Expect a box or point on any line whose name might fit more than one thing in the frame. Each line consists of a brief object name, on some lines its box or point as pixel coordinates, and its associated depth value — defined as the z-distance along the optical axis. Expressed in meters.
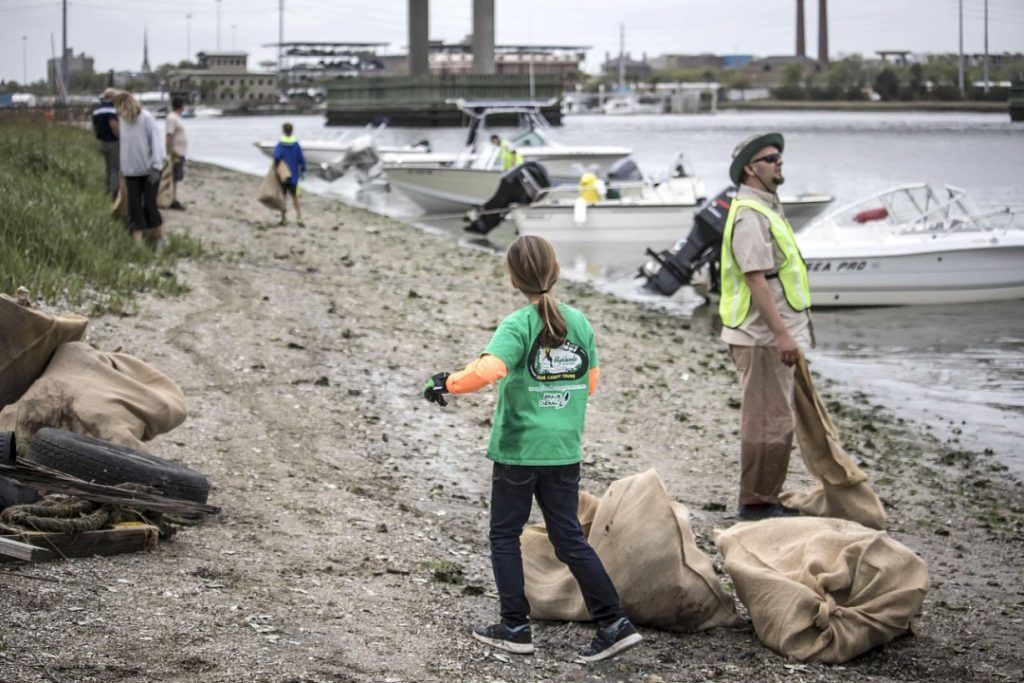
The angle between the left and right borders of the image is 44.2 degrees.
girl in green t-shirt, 4.46
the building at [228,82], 177.25
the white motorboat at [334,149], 40.75
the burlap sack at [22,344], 5.91
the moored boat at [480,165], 31.12
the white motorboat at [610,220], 23.95
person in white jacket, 12.43
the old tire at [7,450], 5.28
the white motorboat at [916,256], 17.59
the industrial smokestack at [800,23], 194.90
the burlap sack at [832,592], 4.95
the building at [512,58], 170.75
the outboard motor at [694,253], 16.83
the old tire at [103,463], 5.45
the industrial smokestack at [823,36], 192.35
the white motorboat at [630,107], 185.62
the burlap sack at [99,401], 5.81
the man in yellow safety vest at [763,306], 6.49
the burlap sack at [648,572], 5.12
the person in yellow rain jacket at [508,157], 30.67
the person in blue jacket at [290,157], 19.03
